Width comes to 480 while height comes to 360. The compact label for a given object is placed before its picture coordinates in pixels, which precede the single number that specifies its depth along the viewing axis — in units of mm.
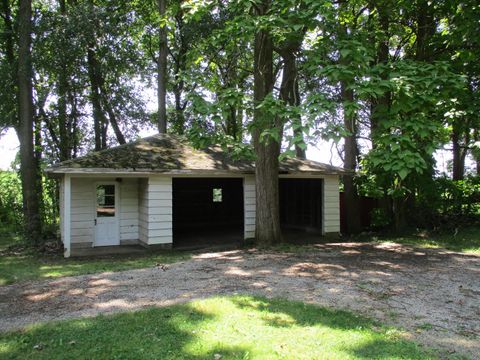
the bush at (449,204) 14273
